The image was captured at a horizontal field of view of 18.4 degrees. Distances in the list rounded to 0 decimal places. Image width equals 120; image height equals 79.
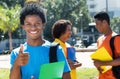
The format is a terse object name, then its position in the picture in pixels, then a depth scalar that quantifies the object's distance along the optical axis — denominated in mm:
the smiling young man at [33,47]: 2881
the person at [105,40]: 3986
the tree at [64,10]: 49906
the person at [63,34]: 4418
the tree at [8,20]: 32625
